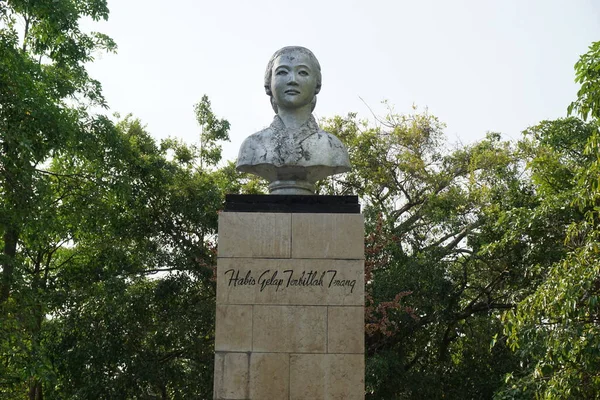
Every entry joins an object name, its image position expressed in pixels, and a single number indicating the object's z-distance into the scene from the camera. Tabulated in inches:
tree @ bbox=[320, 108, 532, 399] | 630.5
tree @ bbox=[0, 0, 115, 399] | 499.2
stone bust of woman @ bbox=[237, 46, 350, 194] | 337.1
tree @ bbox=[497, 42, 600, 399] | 413.1
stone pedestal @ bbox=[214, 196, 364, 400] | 307.3
